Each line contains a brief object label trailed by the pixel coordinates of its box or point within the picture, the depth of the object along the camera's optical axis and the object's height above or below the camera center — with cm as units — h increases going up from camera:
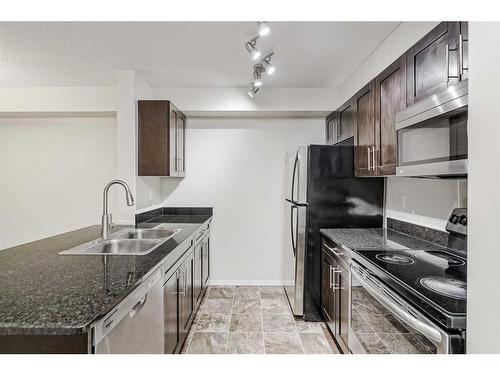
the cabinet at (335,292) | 204 -85
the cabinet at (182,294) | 181 -87
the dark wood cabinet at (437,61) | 137 +68
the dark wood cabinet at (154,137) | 287 +49
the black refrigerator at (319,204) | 269 -18
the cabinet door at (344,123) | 283 +67
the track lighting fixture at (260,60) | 176 +99
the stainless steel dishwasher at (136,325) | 105 -62
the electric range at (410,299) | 105 -50
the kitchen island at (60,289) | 90 -43
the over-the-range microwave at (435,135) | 122 +26
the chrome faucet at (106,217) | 217 -25
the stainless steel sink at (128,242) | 191 -44
